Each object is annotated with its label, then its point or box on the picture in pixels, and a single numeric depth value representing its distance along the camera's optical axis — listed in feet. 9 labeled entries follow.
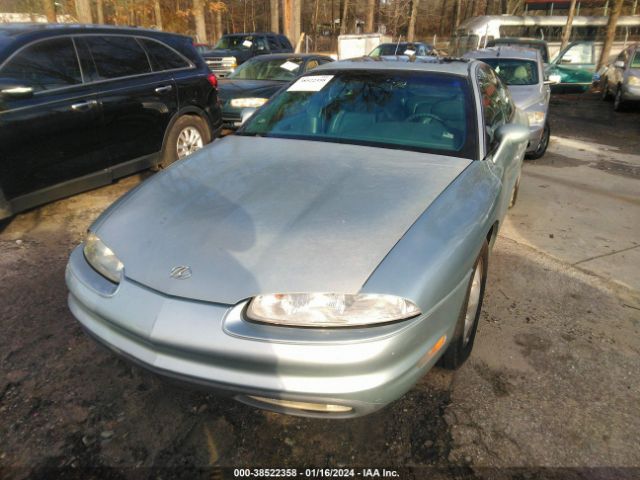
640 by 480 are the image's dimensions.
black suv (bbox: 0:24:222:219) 12.14
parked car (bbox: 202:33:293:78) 48.25
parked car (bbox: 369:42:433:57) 57.16
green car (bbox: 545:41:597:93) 45.85
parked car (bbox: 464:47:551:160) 21.44
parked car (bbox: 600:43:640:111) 35.42
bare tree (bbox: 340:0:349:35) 129.84
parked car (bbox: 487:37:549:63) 43.80
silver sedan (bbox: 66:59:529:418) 5.21
